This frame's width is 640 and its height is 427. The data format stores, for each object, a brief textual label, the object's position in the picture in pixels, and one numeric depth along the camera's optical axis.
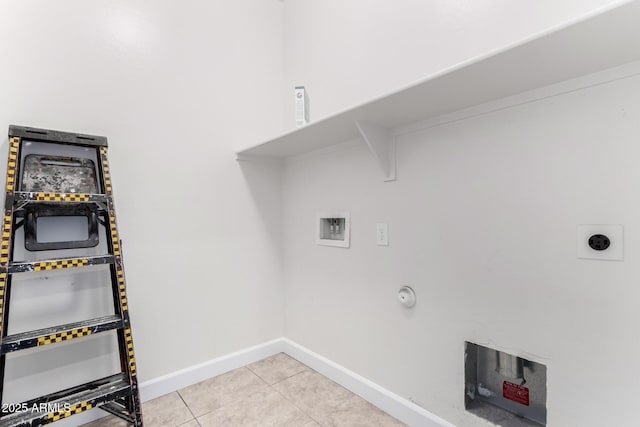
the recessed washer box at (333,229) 1.85
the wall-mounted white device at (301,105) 1.87
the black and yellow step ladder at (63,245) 1.26
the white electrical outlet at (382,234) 1.61
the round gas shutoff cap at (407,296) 1.49
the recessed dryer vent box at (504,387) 1.16
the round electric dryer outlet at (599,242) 0.98
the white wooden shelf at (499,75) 0.78
